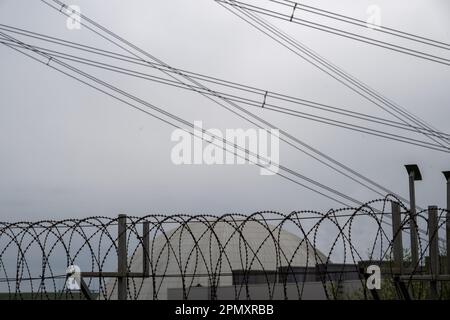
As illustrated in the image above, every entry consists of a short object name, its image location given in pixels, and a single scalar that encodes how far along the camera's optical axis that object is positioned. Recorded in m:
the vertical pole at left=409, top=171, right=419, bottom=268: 18.80
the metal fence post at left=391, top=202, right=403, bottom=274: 16.27
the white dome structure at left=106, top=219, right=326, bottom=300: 59.53
